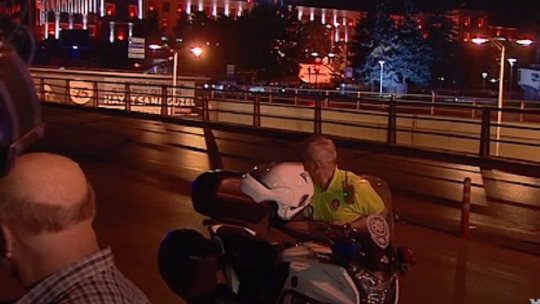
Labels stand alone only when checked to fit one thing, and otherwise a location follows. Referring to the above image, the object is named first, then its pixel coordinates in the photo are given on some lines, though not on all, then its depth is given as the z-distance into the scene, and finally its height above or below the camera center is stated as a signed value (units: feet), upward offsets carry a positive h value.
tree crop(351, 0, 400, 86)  240.73 +6.58
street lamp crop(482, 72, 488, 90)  285.23 -2.83
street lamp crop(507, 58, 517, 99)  263.72 -4.37
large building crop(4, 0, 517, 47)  287.28 +21.62
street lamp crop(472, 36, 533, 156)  86.05 +2.78
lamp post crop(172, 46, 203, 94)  150.30 +2.43
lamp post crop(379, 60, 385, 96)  231.91 -1.75
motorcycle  13.24 -3.11
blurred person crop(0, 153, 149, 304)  7.57 -1.54
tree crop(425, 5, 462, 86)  245.65 +7.43
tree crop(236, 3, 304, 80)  293.23 +7.14
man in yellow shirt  15.98 -2.34
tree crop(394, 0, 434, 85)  239.09 +3.97
